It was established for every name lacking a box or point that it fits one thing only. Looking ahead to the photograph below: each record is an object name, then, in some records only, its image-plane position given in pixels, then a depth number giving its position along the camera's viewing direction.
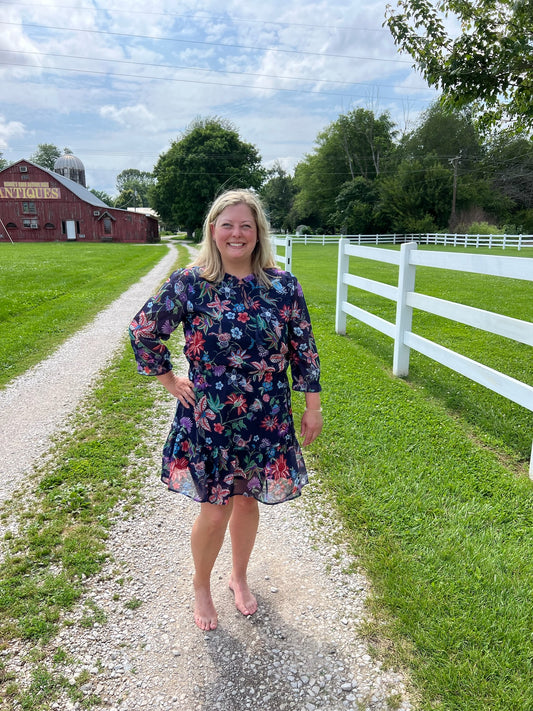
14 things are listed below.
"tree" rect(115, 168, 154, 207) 108.38
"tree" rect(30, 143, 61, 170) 99.38
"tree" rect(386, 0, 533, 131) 5.07
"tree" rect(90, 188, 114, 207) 98.25
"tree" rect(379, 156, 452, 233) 48.09
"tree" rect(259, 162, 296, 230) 70.62
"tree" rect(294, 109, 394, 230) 60.59
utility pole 46.06
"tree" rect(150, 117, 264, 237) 48.41
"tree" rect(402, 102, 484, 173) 55.88
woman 1.94
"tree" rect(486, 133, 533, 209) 53.09
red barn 44.91
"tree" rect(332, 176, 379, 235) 50.16
